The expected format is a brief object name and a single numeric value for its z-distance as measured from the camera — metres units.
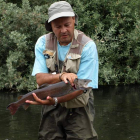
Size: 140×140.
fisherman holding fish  3.58
